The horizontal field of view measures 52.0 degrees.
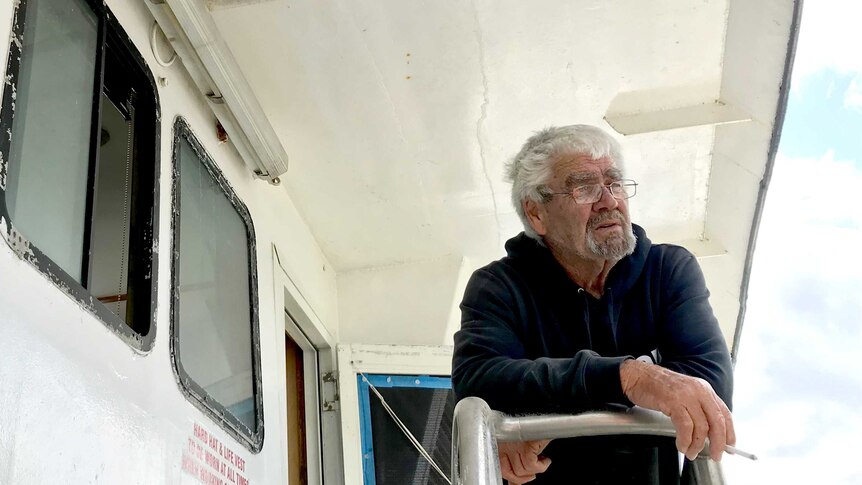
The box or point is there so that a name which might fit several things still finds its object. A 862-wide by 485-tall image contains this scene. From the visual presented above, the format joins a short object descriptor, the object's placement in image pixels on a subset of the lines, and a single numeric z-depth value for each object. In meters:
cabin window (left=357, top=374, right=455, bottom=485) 3.50
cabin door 3.43
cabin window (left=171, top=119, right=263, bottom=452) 2.11
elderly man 1.20
